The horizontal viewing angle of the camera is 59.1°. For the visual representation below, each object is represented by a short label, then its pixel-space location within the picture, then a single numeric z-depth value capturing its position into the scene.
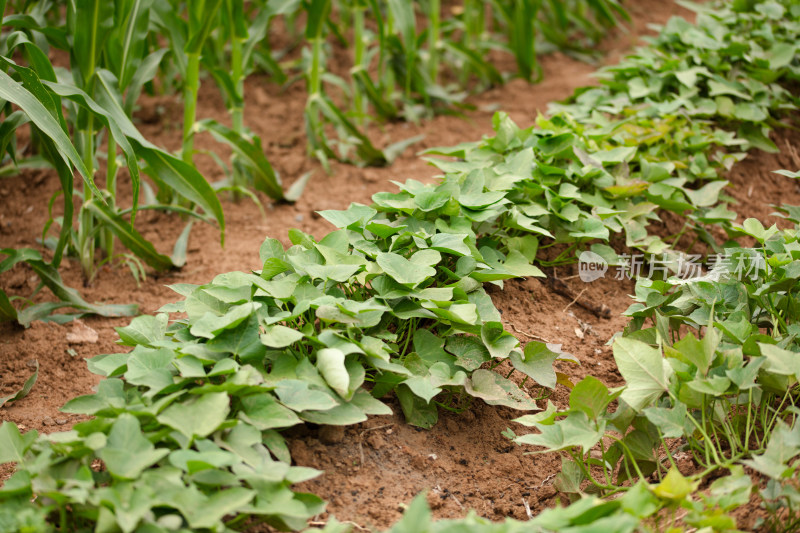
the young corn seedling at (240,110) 2.73
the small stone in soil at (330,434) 1.47
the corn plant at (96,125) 2.02
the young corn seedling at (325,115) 3.24
